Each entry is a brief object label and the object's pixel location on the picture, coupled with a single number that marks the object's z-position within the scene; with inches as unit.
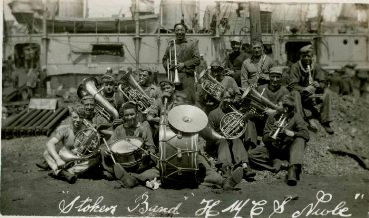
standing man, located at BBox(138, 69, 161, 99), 260.9
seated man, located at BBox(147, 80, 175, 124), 242.4
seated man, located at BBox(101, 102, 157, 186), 218.7
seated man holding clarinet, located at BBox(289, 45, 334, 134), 272.5
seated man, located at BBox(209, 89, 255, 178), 226.5
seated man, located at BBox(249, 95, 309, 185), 232.2
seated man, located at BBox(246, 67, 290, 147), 243.9
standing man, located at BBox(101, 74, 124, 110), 257.4
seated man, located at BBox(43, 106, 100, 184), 221.0
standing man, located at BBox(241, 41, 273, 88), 269.7
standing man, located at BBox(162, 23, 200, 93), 275.3
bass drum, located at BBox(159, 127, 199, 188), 205.5
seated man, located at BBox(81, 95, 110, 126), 230.1
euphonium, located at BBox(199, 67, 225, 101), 260.1
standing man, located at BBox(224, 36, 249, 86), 302.8
